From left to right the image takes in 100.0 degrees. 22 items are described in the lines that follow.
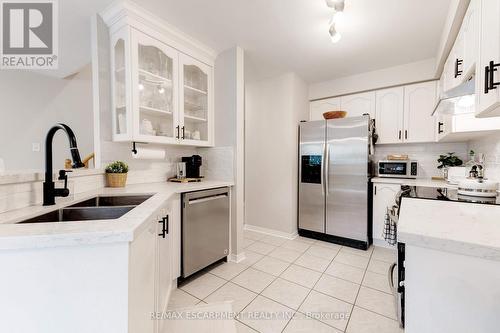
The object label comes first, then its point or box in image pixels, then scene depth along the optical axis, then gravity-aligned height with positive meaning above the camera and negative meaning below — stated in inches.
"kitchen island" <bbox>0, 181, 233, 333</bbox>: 27.1 -15.4
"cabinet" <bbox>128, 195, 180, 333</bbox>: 32.3 -22.4
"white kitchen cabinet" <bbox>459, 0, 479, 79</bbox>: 48.9 +31.4
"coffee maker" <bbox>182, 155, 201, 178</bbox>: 94.3 -1.1
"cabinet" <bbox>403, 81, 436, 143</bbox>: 107.0 +26.7
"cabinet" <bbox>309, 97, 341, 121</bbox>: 131.6 +36.2
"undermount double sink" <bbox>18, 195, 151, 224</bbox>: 43.7 -11.2
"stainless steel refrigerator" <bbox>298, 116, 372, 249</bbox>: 105.3 -9.7
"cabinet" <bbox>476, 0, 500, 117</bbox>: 35.8 +18.8
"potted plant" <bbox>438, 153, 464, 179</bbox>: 101.7 +1.0
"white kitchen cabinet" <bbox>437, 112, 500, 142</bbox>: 64.8 +12.5
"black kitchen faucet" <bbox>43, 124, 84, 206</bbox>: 45.8 -2.4
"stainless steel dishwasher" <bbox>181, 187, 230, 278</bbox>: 72.9 -25.0
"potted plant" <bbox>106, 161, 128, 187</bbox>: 71.9 -4.0
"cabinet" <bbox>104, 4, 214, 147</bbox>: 71.0 +30.6
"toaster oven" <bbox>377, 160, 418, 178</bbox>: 109.1 -3.2
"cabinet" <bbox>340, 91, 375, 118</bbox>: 121.1 +35.1
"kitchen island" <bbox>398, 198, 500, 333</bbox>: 24.7 -14.3
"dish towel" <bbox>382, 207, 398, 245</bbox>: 87.1 -29.7
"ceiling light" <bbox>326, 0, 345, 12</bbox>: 63.4 +48.5
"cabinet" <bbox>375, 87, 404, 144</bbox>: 114.0 +26.8
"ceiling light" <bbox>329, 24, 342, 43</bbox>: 72.9 +46.0
